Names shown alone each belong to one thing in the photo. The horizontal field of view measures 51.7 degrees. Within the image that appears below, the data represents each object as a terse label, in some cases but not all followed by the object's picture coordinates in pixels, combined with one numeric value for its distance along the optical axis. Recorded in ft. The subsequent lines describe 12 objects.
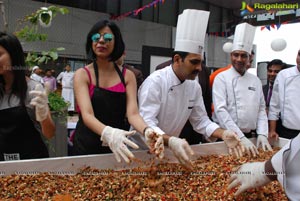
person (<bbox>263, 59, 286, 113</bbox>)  9.34
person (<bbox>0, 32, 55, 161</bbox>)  4.07
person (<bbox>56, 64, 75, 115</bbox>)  21.42
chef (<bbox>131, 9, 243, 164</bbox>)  5.14
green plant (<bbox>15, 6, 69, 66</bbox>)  6.43
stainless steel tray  3.84
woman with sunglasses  4.46
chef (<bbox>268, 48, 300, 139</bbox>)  6.81
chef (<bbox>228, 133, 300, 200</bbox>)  2.68
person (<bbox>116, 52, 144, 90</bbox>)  7.37
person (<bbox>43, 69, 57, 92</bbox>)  14.61
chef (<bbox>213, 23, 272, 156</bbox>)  6.35
